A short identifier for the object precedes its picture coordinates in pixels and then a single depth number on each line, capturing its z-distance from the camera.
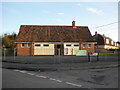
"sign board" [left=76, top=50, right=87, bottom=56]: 14.32
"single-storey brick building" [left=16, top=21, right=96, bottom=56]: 25.86
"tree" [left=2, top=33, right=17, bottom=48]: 34.59
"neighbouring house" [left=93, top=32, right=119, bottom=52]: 50.67
